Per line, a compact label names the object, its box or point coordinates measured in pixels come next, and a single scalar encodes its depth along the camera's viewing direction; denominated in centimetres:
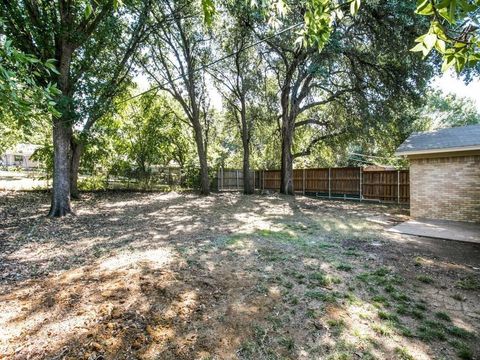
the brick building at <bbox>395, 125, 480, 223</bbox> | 725
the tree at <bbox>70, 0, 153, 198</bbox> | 740
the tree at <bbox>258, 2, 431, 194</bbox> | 920
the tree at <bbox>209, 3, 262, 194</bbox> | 1257
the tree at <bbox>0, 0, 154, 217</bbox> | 643
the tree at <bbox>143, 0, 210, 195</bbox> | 1237
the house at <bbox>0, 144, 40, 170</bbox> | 3931
